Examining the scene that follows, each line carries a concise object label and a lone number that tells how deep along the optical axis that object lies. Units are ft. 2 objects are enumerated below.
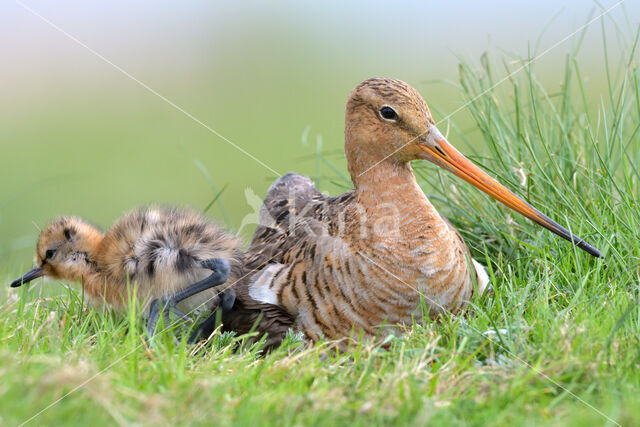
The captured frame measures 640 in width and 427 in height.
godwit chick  27.59
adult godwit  25.72
